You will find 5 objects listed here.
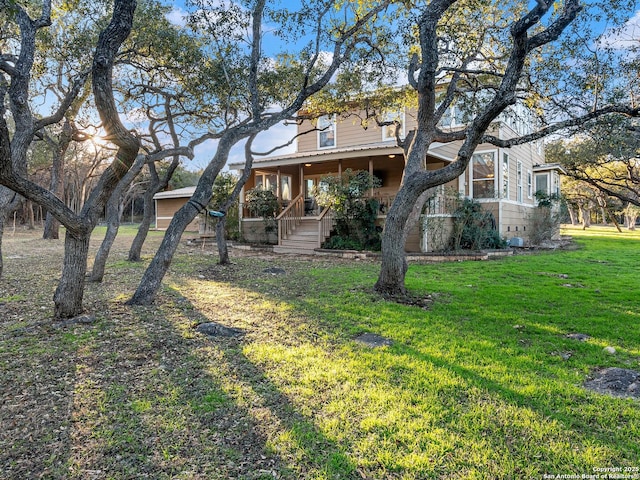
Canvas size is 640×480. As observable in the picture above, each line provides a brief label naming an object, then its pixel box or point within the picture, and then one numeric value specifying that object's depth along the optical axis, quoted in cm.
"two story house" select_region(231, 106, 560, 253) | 1325
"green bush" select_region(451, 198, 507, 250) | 1237
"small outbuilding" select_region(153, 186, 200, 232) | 2817
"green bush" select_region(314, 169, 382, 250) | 1266
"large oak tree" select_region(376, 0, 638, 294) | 557
